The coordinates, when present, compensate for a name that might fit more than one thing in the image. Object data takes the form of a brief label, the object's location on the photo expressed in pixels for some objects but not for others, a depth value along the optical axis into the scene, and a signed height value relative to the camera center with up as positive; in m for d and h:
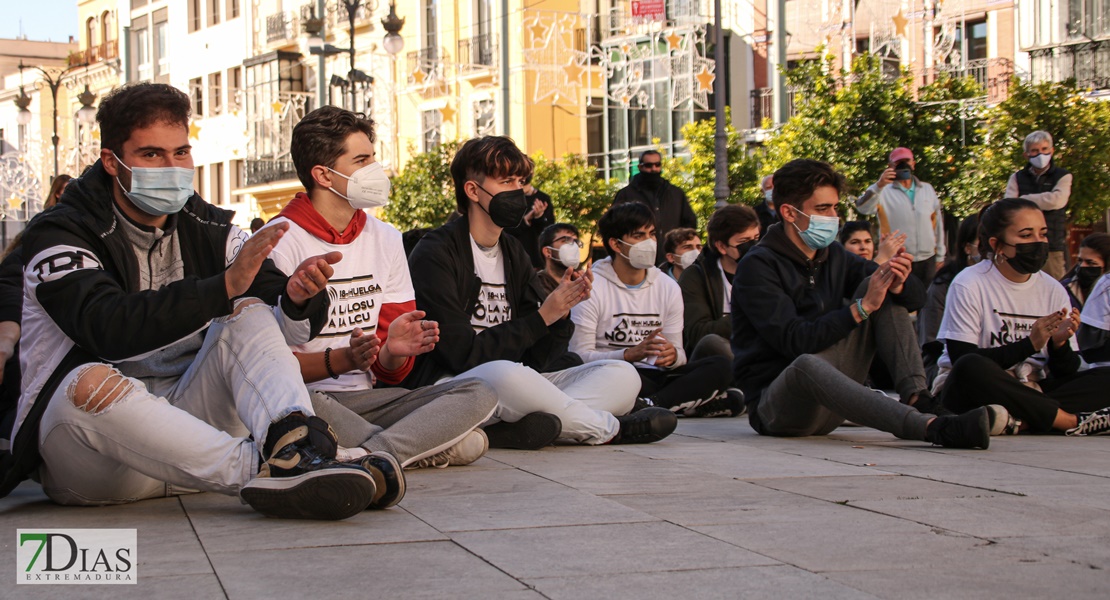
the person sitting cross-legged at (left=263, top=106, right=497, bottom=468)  5.89 -0.28
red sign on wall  30.41 +5.01
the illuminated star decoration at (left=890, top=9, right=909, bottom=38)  28.02 +4.25
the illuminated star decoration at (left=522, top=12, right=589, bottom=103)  35.25 +4.75
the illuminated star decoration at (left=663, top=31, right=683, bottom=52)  29.80 +4.22
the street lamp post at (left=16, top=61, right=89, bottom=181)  35.88 +4.46
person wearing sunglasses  14.71 +0.55
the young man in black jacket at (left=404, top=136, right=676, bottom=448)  6.91 -0.35
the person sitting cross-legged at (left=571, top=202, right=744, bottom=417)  9.08 -0.31
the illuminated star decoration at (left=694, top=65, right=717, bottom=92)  26.22 +3.01
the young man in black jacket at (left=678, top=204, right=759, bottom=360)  11.10 -0.20
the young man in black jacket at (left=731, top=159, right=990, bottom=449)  7.21 -0.43
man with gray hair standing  13.77 +0.54
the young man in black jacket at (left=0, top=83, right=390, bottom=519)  4.70 -0.31
